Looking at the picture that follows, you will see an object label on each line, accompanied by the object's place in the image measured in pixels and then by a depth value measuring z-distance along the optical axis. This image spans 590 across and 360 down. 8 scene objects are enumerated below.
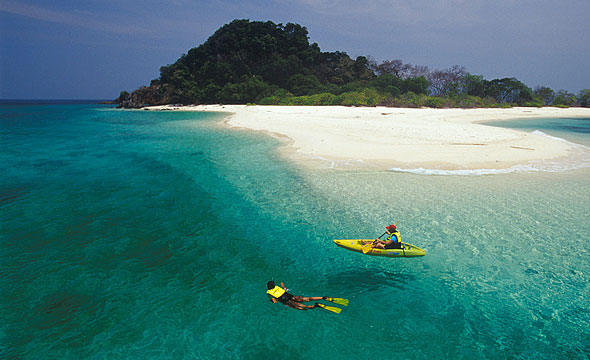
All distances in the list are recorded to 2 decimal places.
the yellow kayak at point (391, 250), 7.25
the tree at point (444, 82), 76.50
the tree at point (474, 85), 72.38
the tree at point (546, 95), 70.44
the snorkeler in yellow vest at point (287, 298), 5.62
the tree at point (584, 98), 64.50
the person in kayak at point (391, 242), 7.28
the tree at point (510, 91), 68.75
